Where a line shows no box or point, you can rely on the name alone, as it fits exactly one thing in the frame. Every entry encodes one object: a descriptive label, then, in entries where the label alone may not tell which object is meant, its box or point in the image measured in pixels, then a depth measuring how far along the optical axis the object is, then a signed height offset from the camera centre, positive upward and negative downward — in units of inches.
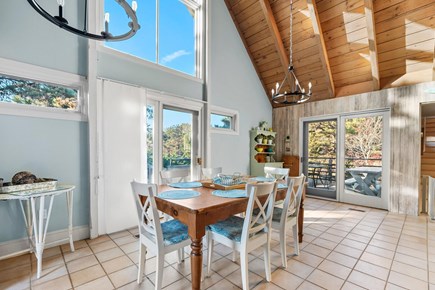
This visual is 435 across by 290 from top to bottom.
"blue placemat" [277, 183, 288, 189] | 93.6 -20.2
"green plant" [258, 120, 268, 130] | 214.0 +20.3
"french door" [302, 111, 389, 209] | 166.1 -13.2
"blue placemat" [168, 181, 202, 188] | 93.0 -20.1
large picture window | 121.5 +77.8
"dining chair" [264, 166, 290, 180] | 124.3 -18.4
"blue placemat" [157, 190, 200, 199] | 73.0 -19.6
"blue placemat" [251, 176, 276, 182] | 105.0 -19.5
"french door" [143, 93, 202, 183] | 136.2 +4.6
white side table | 75.5 -28.7
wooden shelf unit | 201.8 -14.0
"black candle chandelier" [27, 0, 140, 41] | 56.2 +37.1
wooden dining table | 59.1 -22.5
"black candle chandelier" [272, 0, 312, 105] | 114.3 +53.4
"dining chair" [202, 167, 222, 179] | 126.1 -18.5
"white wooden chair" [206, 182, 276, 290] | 65.8 -32.9
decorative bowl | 91.6 -17.6
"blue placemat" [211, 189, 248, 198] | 75.5 -19.9
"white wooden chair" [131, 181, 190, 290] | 62.7 -32.4
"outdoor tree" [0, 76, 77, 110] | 88.7 +23.3
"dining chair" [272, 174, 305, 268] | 83.0 -32.7
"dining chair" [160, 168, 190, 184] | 107.4 -17.9
